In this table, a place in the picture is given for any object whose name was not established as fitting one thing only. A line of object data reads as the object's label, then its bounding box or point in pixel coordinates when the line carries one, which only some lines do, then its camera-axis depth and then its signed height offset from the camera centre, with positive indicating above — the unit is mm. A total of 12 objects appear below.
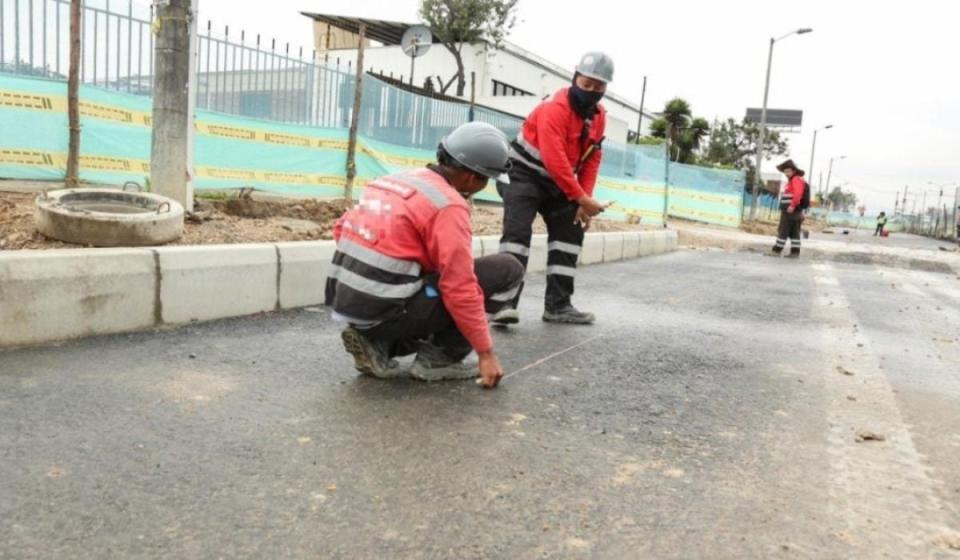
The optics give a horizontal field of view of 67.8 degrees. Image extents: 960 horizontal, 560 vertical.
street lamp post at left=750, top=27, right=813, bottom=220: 28245 +3093
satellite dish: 15318 +3325
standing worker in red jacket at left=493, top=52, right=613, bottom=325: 4754 +122
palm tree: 49125 +6502
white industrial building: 39656 +7680
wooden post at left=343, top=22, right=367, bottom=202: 9430 +394
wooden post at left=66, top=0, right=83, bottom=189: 5555 +475
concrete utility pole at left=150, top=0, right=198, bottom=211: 5605 +552
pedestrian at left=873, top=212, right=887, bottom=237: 38019 -89
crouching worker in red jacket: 3016 -353
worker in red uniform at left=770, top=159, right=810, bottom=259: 13758 +183
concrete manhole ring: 4391 -342
